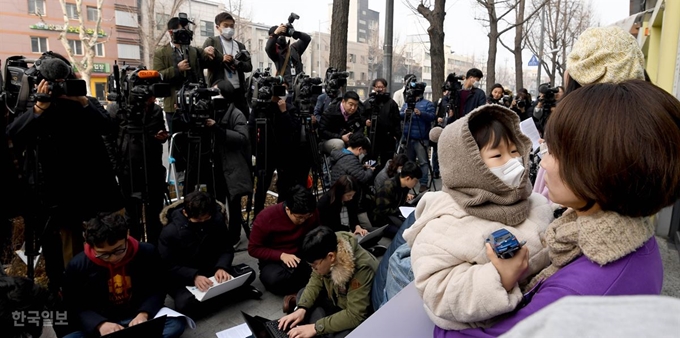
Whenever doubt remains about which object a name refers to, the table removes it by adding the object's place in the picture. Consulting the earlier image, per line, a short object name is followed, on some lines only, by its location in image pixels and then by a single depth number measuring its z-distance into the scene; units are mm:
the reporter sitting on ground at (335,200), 4168
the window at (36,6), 24734
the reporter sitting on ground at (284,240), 3471
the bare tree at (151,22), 21156
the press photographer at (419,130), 6604
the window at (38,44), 25625
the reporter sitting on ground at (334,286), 2619
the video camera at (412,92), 6402
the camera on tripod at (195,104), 3684
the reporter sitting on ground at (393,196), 4668
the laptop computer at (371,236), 3820
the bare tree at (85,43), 18344
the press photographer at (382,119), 6340
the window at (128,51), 28609
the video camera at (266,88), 4293
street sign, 19842
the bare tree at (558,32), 21981
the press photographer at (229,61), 5020
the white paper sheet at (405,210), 3724
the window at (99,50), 27641
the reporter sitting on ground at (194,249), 3176
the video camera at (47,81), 2875
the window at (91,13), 27219
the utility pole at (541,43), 20659
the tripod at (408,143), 6447
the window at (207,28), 33344
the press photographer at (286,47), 5766
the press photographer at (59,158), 2902
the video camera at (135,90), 3543
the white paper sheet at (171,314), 2777
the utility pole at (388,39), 7520
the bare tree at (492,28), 14602
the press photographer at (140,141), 3582
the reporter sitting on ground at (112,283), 2623
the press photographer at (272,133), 4367
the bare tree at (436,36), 10562
